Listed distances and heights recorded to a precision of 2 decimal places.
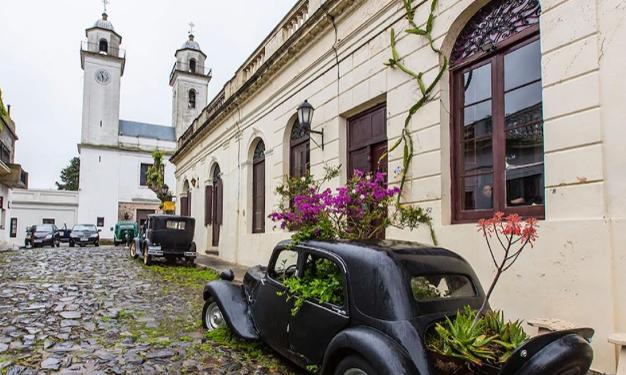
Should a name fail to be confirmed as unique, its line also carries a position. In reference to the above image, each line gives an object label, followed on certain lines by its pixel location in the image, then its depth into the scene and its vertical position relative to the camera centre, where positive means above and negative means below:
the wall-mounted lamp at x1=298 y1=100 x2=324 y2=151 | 9.12 +2.14
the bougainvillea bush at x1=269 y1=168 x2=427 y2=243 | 5.41 +0.09
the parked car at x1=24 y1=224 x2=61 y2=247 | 25.91 -1.39
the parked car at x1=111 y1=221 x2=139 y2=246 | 26.57 -1.03
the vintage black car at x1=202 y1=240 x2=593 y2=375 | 2.46 -0.72
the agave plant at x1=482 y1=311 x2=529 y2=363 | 2.84 -0.79
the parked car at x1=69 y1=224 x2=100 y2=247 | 25.16 -1.28
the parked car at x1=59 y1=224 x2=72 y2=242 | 28.23 -1.38
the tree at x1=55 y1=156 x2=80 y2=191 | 57.30 +4.98
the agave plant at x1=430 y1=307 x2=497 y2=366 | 2.75 -0.80
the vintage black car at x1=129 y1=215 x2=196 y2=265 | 13.48 -0.74
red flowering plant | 2.95 -0.07
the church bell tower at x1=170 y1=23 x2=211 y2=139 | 42.22 +12.82
